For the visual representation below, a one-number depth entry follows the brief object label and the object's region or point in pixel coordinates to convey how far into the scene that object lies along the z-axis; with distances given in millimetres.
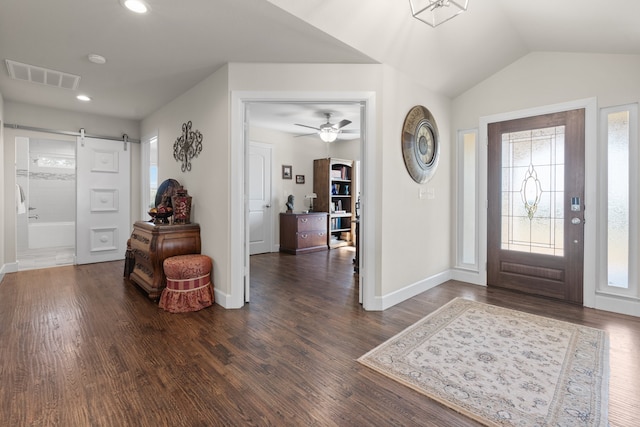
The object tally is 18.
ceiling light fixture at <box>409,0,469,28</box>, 2486
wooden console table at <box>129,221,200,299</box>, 3264
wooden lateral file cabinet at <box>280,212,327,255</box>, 6121
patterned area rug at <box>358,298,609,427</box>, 1622
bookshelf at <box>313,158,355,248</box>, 6757
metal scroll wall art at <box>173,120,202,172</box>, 3592
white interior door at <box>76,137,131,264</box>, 4973
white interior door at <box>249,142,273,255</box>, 6035
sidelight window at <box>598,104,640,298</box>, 2959
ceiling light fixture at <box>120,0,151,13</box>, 2105
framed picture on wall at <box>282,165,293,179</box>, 6547
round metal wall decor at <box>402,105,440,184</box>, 3324
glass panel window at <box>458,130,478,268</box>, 4105
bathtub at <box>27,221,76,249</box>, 6671
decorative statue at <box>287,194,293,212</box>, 6461
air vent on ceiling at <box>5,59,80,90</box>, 3149
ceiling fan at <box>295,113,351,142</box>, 4934
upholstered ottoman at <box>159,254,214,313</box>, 3018
